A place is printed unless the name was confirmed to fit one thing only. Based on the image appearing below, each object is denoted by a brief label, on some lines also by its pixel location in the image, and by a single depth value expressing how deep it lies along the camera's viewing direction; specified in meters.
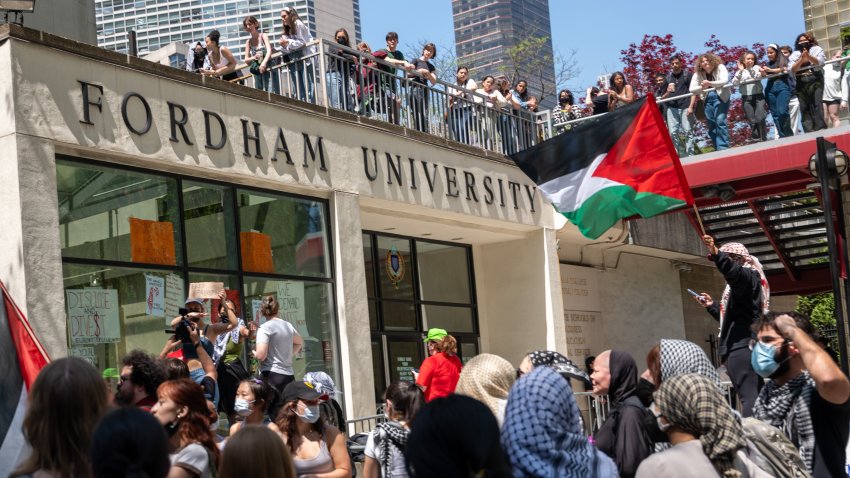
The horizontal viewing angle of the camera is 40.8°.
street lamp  9.56
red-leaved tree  38.12
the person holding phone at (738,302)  8.89
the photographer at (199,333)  9.26
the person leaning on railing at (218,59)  14.03
